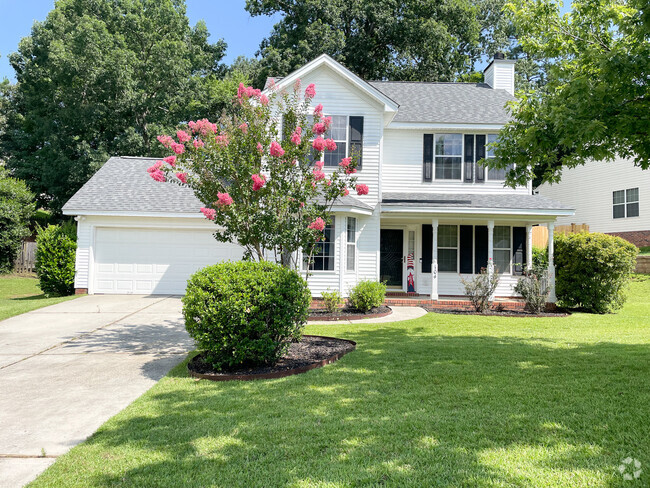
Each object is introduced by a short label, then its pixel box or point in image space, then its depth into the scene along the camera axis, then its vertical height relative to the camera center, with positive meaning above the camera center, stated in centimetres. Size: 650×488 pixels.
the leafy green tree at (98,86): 2373 +979
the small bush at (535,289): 1193 -69
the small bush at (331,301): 1132 -105
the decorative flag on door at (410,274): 1485 -40
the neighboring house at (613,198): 2202 +368
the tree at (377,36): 2680 +1474
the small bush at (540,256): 1548 +35
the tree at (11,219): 1962 +162
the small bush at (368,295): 1157 -91
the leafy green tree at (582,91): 501 +218
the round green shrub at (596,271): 1212 -16
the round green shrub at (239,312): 557 -70
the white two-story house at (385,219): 1381 +137
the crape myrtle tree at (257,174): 666 +133
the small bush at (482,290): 1198 -72
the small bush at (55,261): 1420 -19
